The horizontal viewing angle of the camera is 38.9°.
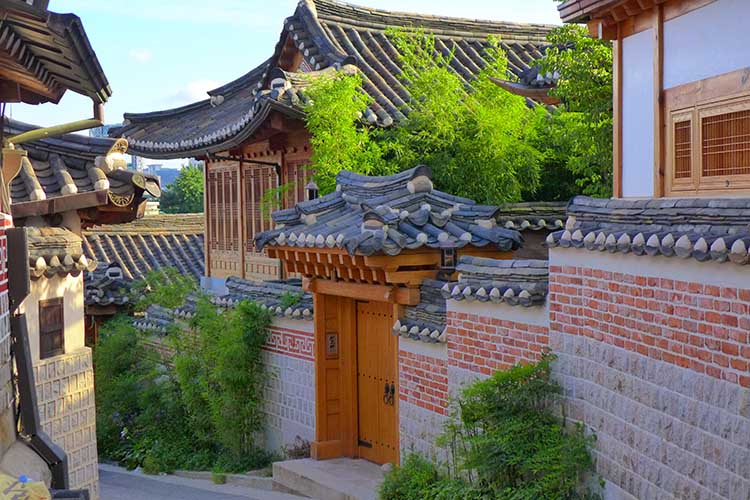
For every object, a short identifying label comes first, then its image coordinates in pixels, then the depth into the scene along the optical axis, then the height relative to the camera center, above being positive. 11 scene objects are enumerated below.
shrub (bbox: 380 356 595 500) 9.11 -1.93
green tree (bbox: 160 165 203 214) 51.25 +1.65
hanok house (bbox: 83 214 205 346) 27.41 -0.44
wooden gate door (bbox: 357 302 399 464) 13.65 -2.07
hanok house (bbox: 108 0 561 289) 17.72 +2.16
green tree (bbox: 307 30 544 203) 15.61 +1.35
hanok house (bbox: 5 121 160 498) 11.91 -0.21
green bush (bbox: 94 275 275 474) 15.83 -2.72
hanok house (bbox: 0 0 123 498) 6.62 +0.39
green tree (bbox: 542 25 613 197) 12.51 +1.60
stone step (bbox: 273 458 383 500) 12.91 -3.19
